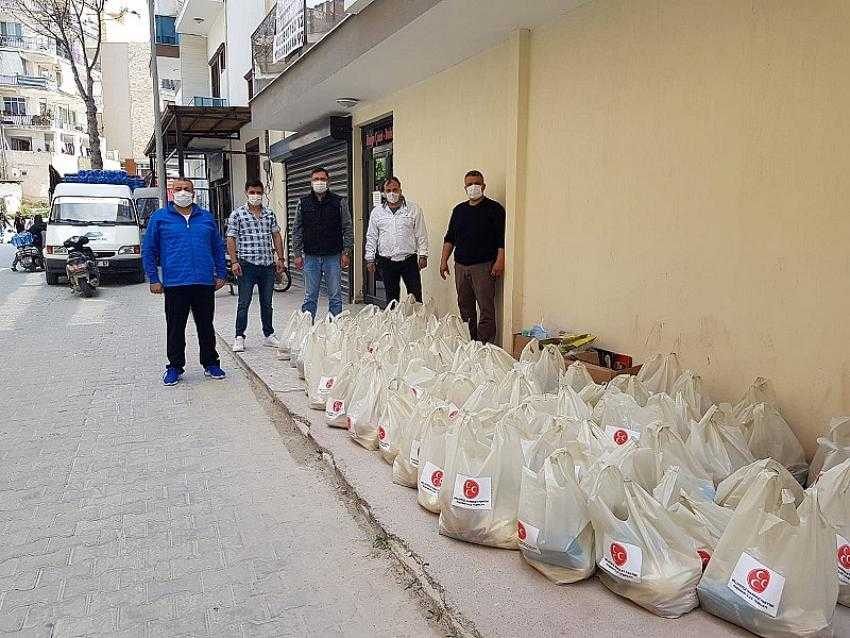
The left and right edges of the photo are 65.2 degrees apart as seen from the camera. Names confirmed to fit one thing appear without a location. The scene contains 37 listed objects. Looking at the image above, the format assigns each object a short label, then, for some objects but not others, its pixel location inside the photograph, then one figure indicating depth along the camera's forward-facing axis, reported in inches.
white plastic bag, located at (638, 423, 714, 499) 113.9
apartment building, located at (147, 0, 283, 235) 587.8
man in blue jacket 223.9
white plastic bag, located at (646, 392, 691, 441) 131.0
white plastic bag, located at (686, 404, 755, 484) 118.0
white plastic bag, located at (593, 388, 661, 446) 130.9
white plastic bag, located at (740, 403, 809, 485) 129.6
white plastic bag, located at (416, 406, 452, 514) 123.7
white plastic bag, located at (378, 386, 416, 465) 147.6
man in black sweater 247.1
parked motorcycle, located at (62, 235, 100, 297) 485.1
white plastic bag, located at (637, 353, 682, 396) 159.6
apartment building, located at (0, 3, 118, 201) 2150.6
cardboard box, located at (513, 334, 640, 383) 174.0
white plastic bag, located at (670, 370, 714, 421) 140.5
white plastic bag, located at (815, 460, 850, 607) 95.1
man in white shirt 274.2
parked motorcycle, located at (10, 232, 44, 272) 717.9
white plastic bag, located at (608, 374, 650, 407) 146.5
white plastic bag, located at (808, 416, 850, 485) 115.5
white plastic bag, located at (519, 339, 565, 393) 168.4
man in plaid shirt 269.3
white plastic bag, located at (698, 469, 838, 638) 84.1
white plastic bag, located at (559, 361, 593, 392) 158.9
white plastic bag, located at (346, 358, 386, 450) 161.3
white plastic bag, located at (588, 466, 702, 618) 94.0
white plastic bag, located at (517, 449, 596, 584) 101.2
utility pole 627.8
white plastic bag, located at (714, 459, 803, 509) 104.4
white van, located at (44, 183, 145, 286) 538.0
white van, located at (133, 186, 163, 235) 705.0
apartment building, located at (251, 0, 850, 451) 137.0
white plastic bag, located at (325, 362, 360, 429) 177.3
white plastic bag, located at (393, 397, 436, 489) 136.8
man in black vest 276.4
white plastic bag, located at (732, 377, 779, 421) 139.3
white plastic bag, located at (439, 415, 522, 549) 112.3
